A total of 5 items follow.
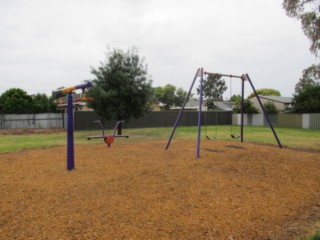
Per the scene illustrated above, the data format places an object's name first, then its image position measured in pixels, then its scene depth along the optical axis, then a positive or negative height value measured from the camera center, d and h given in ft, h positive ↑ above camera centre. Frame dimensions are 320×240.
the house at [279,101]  124.57 +4.95
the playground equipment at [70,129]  20.61 -1.21
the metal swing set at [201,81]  27.33 +3.65
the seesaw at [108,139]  34.24 -3.21
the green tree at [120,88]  54.70 +4.80
